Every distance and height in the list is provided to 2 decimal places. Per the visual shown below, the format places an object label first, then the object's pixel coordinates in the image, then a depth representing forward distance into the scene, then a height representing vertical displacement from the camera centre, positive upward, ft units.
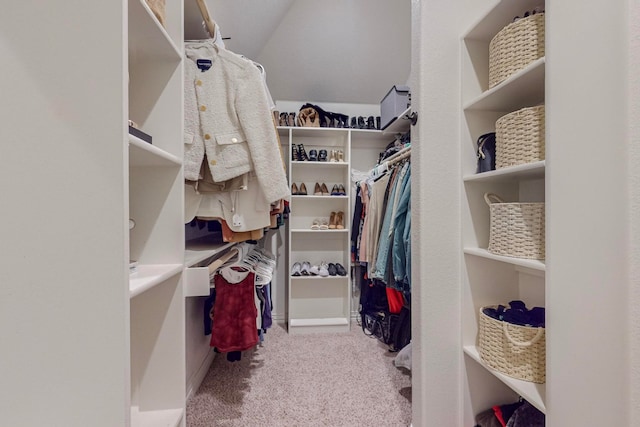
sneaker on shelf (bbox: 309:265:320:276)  8.73 -1.78
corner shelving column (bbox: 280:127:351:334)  9.29 -0.93
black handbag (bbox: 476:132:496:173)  3.73 +0.76
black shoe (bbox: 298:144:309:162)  8.76 +1.73
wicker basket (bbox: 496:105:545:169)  3.09 +0.82
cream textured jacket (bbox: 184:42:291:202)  4.19 +1.33
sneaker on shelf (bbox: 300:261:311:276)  8.72 -1.71
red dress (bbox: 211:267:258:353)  4.87 -1.69
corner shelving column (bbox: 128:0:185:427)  3.22 -0.29
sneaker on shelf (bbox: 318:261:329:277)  8.68 -1.77
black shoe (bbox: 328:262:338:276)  8.80 -1.77
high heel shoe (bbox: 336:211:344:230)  9.22 -0.24
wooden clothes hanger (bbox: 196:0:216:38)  4.11 +2.86
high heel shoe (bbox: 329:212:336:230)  9.23 -0.24
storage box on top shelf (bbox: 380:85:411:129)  7.28 +2.74
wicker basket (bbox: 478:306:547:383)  3.12 -1.53
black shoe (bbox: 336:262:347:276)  8.81 -1.79
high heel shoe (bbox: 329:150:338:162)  9.00 +1.68
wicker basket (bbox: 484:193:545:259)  3.08 -0.20
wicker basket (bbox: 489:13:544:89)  3.12 +1.85
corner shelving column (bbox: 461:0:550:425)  3.87 -0.29
